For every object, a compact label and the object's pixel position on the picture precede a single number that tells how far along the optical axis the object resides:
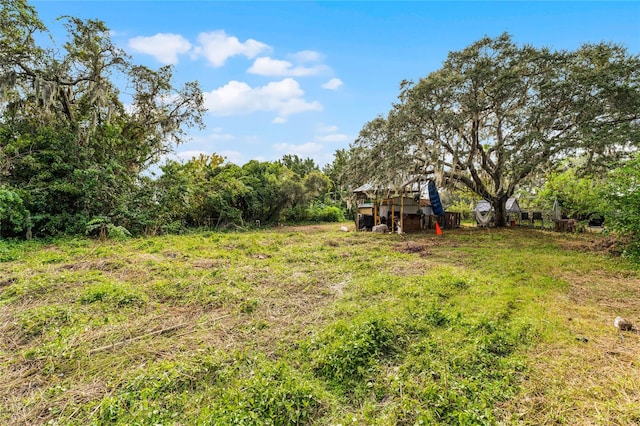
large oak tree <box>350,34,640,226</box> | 8.30
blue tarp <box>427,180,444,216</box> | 10.79
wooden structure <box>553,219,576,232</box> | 11.71
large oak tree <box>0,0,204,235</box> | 8.26
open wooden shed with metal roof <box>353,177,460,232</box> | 11.38
